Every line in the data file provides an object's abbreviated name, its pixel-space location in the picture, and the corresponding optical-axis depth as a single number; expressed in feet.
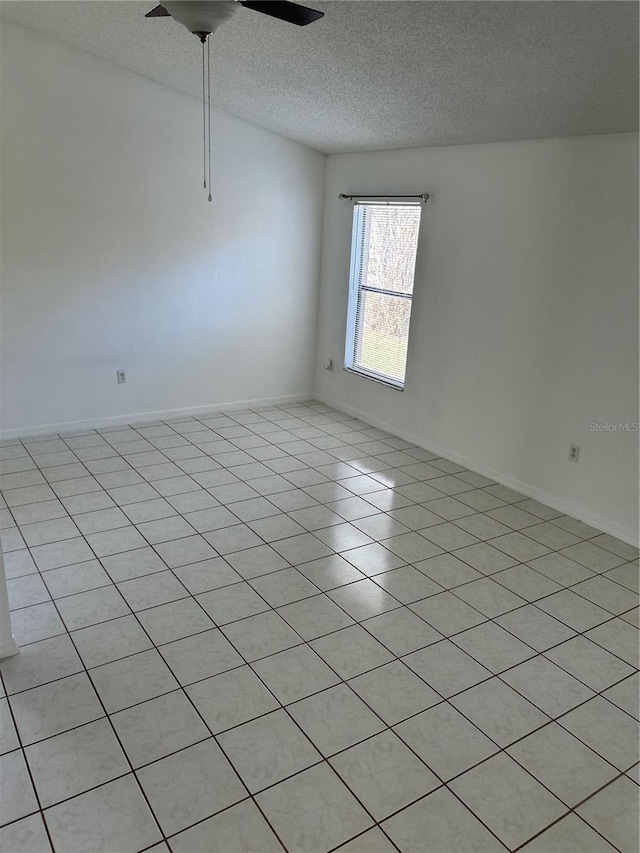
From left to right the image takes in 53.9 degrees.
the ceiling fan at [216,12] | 6.30
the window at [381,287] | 15.26
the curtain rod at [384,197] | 14.08
